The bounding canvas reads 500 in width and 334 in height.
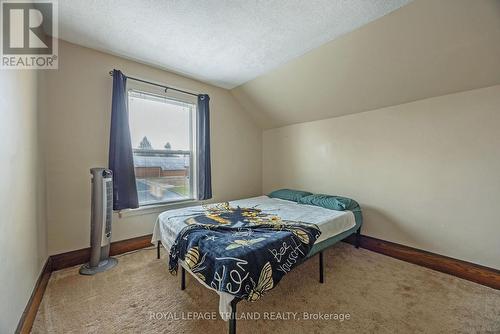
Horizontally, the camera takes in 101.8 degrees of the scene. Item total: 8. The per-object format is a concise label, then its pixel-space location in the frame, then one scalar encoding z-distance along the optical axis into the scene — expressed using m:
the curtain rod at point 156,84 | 2.62
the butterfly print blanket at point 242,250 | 1.29
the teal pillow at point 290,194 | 3.22
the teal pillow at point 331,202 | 2.64
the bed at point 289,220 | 1.87
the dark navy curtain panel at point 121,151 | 2.45
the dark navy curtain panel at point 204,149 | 3.23
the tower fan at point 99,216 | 2.13
